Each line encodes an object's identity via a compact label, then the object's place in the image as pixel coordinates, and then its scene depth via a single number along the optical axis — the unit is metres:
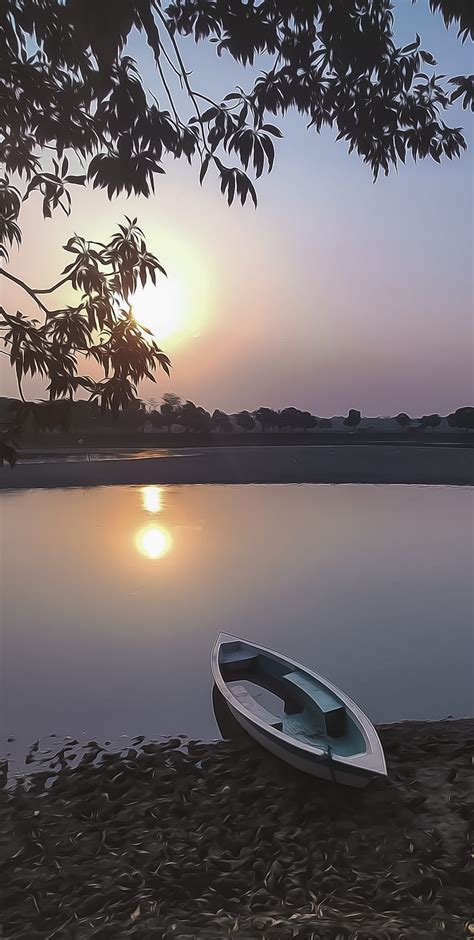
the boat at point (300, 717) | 4.30
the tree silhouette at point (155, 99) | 2.62
